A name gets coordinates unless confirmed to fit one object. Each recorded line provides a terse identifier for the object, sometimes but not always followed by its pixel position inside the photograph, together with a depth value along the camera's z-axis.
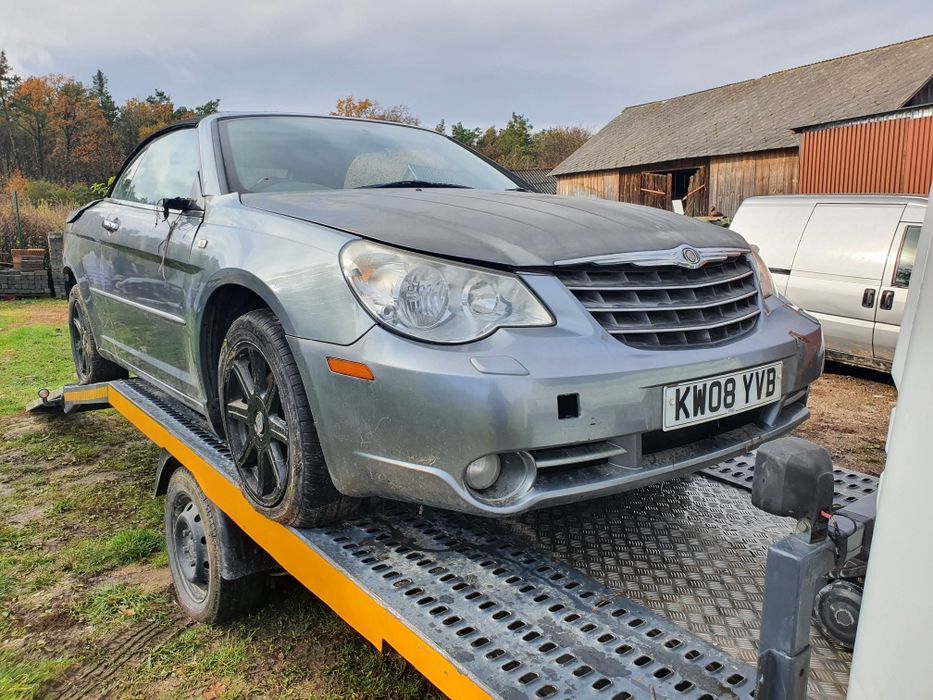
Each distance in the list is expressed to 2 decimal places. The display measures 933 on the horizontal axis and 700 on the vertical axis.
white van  6.07
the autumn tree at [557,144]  73.38
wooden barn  22.02
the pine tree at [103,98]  62.81
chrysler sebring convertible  1.71
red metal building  13.47
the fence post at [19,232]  15.58
